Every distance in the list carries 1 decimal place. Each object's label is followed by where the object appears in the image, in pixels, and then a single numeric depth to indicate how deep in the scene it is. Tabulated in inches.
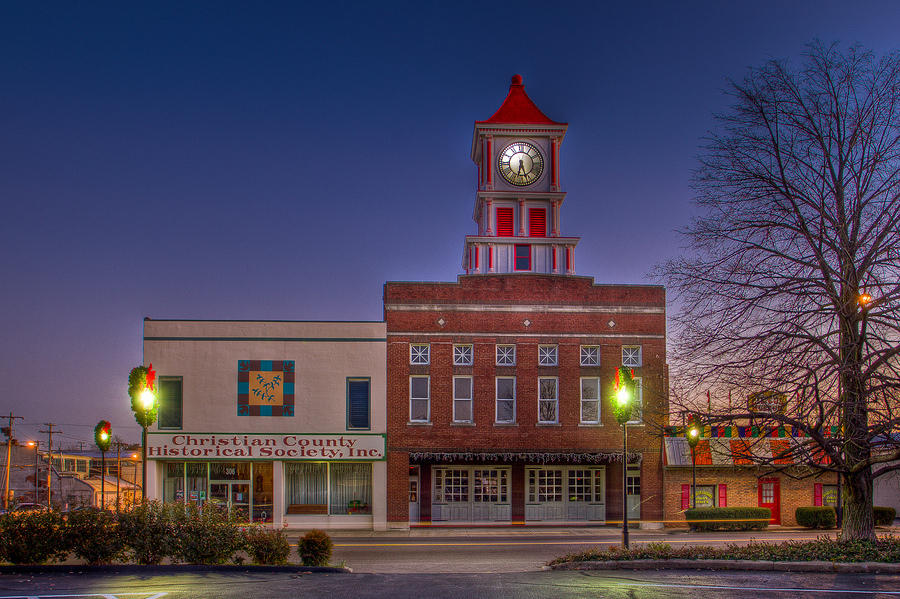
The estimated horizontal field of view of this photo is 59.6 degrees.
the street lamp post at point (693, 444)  1171.8
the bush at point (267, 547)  690.2
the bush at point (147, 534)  682.2
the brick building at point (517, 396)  1332.4
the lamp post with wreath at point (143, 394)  861.8
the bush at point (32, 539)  673.6
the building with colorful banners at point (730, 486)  1337.4
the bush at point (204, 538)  682.8
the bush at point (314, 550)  701.3
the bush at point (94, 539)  678.5
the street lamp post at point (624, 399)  842.8
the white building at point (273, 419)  1312.7
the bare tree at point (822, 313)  677.9
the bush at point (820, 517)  1325.0
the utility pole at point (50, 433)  2517.7
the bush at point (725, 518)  1268.5
